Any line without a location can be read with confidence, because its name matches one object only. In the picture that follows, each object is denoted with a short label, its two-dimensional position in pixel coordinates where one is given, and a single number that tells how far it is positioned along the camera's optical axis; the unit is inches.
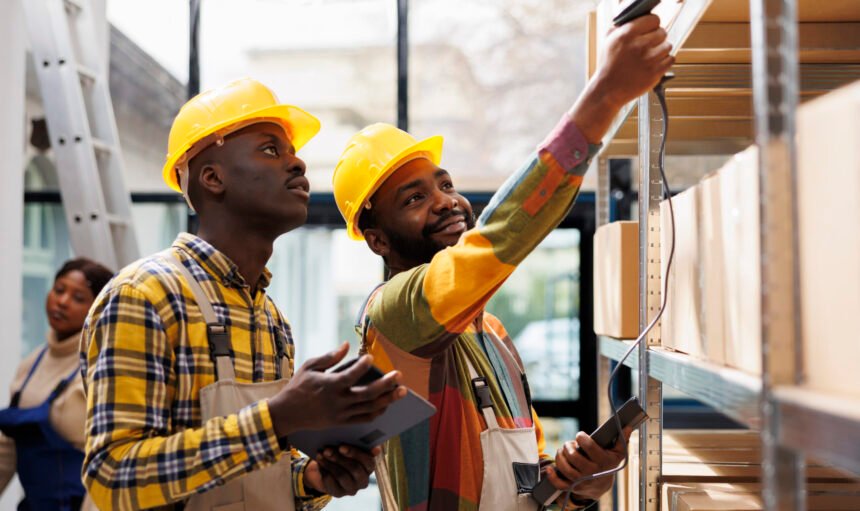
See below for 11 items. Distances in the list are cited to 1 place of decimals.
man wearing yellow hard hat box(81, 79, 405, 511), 54.9
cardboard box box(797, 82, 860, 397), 32.3
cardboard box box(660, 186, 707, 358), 54.5
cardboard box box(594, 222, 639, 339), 85.4
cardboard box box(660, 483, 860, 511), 58.7
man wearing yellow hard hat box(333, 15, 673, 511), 49.0
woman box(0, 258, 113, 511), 120.9
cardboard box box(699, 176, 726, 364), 47.6
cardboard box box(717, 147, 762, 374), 40.7
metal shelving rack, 31.8
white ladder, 150.3
